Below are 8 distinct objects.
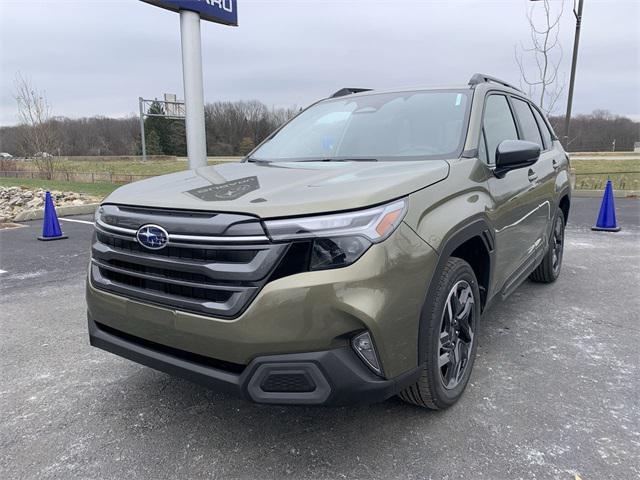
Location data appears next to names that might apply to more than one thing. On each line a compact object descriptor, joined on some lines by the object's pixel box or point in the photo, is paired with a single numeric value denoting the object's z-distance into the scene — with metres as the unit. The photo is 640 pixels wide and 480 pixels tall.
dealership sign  8.77
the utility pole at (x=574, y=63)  12.04
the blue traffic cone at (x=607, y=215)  8.21
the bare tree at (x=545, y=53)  12.36
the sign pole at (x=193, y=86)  9.14
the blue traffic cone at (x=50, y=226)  8.12
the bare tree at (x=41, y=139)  25.16
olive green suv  1.92
